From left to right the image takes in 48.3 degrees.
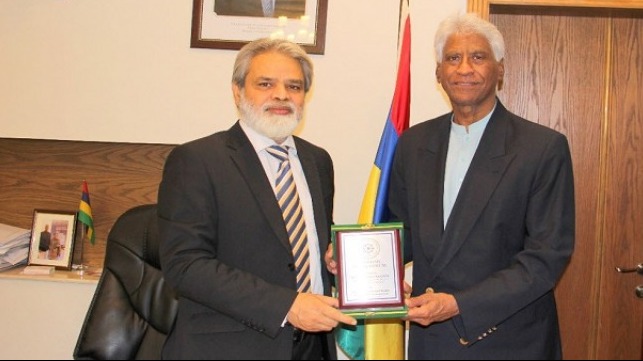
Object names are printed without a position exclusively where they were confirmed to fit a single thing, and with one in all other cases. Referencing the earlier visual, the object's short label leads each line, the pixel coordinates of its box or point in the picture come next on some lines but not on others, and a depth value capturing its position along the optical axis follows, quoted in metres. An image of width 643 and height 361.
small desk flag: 3.44
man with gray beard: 2.00
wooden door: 3.50
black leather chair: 2.31
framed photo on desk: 3.47
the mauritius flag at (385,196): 2.39
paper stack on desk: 3.42
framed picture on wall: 3.28
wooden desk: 3.28
